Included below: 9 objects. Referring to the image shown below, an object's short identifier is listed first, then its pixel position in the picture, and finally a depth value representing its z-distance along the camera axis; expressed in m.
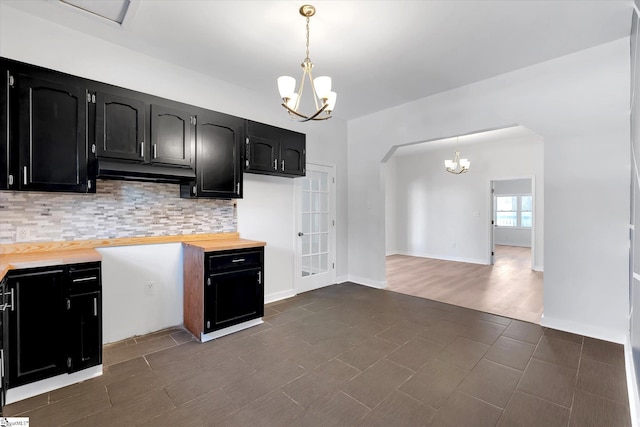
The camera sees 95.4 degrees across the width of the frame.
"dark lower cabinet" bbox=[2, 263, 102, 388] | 1.96
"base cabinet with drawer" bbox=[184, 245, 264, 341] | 2.90
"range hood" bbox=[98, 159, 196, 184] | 2.56
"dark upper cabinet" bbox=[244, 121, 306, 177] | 3.60
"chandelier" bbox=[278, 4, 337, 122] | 2.23
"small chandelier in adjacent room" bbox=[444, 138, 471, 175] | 6.50
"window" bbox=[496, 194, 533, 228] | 10.66
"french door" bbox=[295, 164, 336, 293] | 4.54
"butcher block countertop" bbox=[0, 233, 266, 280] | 2.07
